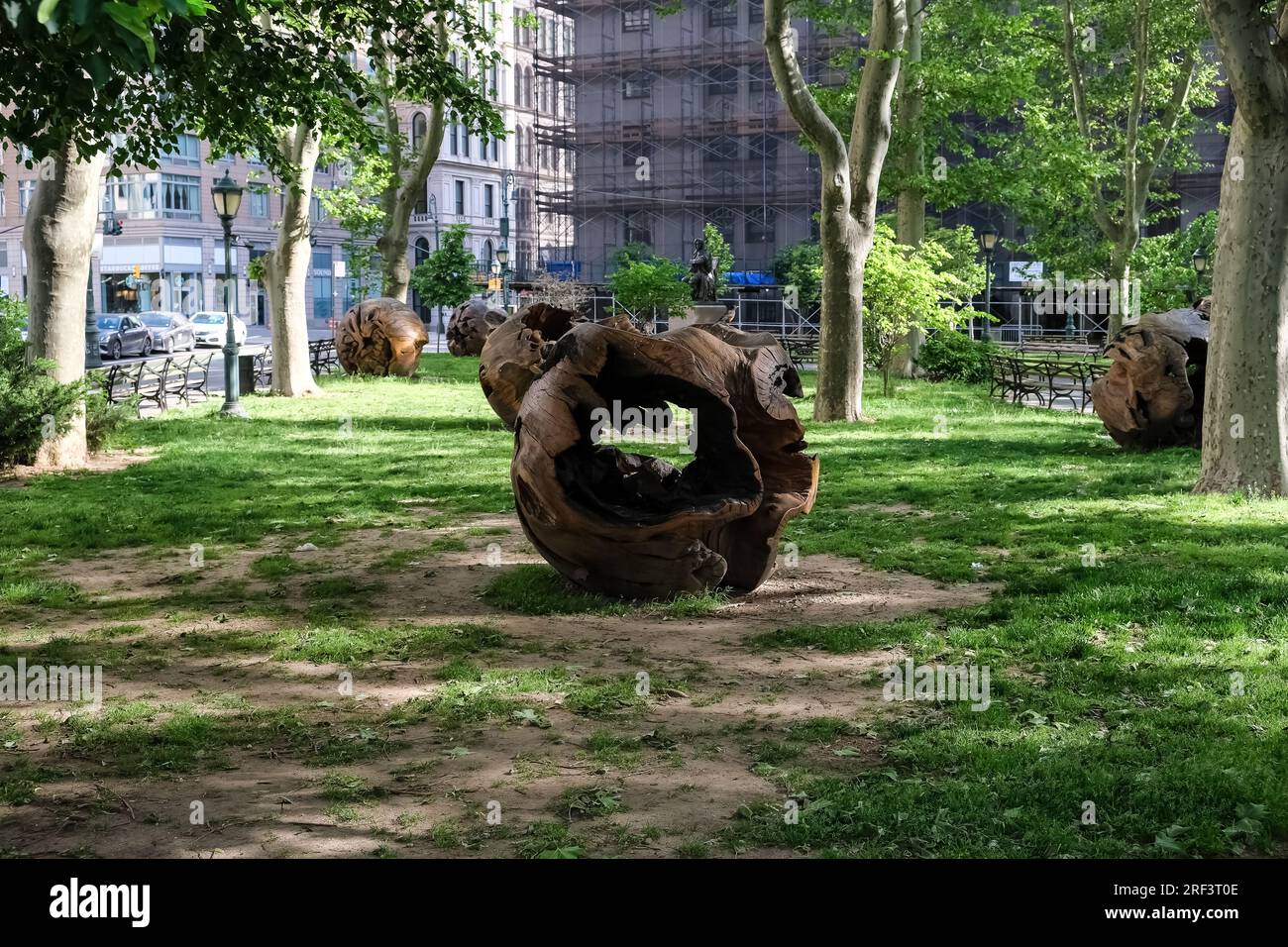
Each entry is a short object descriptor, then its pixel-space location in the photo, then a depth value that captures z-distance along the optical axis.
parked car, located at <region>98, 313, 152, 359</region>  41.34
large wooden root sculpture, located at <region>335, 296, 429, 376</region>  29.67
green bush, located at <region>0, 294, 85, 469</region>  14.90
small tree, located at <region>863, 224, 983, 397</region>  23.97
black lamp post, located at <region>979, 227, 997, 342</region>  36.94
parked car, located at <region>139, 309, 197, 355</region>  44.50
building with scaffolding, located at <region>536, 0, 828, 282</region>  60.72
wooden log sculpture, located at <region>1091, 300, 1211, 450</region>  15.35
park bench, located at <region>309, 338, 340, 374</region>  32.69
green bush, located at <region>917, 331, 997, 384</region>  28.39
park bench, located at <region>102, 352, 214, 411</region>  22.38
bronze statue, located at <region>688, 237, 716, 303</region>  31.52
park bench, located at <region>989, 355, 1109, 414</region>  22.73
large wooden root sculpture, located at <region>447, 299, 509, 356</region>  36.84
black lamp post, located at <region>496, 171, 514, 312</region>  49.27
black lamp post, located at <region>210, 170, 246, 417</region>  21.33
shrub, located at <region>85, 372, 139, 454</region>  16.75
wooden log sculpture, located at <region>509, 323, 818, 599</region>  8.53
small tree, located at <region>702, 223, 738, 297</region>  51.35
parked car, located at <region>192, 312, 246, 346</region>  49.22
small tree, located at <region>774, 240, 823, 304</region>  52.78
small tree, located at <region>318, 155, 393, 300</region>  28.27
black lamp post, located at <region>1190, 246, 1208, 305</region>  30.16
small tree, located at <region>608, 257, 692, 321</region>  35.88
